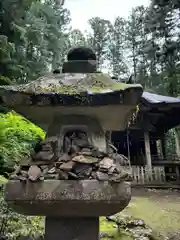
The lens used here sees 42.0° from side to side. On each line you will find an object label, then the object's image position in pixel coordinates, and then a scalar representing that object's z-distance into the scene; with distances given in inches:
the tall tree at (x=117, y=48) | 1103.6
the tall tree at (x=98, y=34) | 1037.2
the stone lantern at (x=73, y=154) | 74.1
